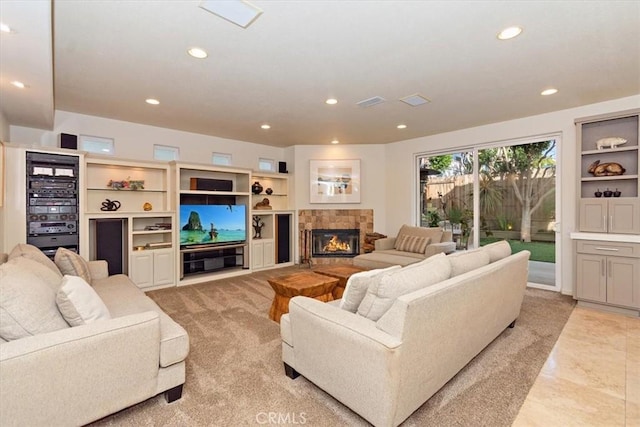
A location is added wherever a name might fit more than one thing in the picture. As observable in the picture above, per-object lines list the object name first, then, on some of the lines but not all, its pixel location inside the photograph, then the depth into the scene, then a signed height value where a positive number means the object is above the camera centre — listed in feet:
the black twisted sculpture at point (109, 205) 14.85 +0.29
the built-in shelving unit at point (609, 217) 11.38 -0.27
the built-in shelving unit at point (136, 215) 14.07 -0.19
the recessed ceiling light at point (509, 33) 7.57 +4.48
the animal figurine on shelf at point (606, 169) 12.35 +1.70
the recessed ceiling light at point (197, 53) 8.48 +4.48
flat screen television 16.46 -0.78
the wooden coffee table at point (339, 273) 11.52 -2.49
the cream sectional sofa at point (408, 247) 15.38 -1.99
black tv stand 16.61 -2.75
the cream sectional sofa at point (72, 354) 4.69 -2.45
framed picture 21.08 +2.11
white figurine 12.38 +2.79
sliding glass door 15.03 +0.84
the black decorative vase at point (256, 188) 20.15 +1.50
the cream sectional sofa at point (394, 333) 5.03 -2.30
